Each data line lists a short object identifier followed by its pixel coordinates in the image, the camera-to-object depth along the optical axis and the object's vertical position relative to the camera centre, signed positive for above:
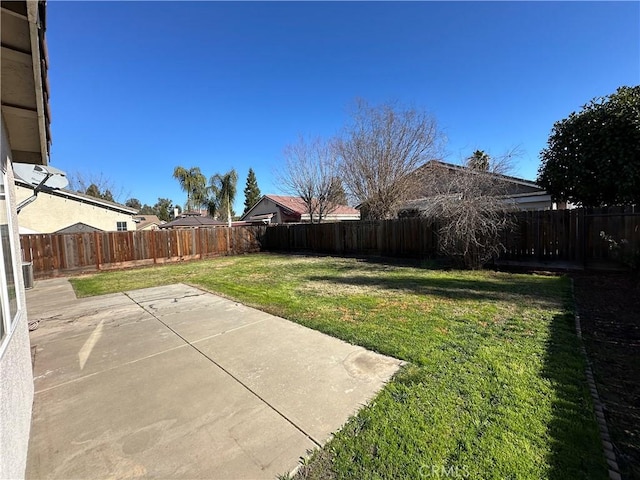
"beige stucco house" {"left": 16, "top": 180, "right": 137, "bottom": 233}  17.78 +2.05
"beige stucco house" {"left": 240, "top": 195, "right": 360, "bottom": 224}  28.51 +1.94
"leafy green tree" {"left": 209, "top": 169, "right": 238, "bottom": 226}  33.31 +5.55
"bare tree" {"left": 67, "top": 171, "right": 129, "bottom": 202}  33.72 +6.48
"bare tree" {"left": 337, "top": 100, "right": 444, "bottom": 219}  15.73 +4.14
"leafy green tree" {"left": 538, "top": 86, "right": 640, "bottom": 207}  7.93 +1.83
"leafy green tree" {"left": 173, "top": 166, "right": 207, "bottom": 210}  35.31 +6.79
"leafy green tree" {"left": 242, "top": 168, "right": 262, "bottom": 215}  53.69 +8.19
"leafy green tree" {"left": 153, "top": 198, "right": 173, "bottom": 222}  57.83 +6.24
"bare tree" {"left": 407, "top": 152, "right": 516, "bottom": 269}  8.20 +0.21
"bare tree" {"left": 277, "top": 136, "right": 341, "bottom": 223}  21.00 +3.55
